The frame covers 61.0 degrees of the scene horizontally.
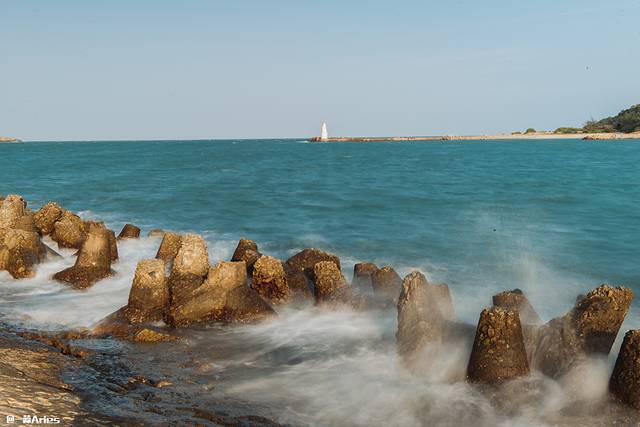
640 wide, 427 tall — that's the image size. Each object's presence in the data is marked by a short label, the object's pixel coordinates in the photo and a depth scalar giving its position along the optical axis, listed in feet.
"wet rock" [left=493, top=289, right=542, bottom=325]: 31.91
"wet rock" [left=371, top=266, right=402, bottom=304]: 36.94
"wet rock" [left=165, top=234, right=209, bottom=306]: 34.22
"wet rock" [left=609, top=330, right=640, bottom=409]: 22.74
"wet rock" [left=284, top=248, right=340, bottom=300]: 38.09
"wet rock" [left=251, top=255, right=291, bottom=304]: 37.19
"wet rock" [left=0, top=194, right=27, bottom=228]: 51.80
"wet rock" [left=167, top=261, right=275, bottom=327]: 33.12
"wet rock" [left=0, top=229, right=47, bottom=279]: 42.52
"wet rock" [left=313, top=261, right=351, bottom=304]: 36.68
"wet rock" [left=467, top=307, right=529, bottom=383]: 25.02
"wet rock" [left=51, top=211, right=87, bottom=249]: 52.75
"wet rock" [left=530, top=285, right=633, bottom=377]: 25.59
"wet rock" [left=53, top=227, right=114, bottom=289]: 41.22
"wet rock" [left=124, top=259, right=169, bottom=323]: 33.12
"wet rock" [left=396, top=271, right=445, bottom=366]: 28.07
